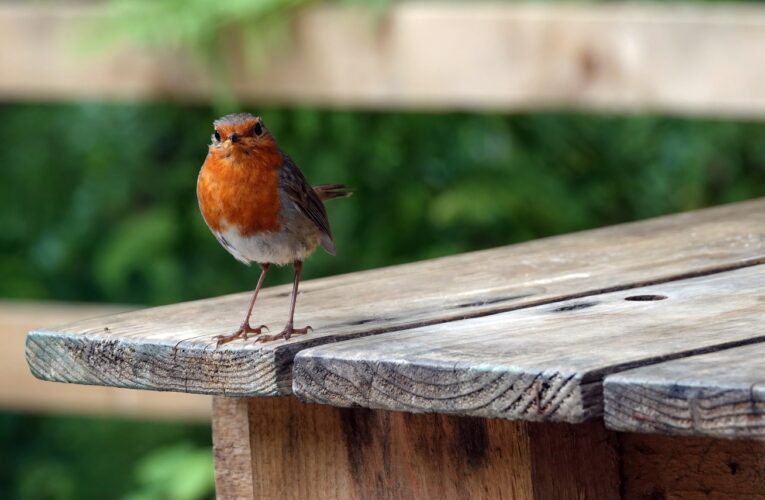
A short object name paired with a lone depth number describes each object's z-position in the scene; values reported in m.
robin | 4.67
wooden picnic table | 3.03
